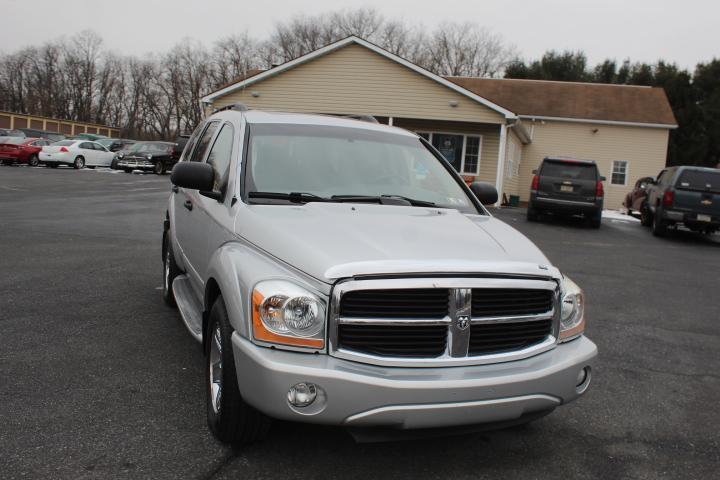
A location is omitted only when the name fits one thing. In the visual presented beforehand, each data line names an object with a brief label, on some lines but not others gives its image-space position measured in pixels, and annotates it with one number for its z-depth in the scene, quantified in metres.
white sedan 30.72
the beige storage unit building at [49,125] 59.00
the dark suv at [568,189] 16.86
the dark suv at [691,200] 15.02
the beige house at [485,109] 23.56
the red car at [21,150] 29.89
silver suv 2.71
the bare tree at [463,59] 68.12
